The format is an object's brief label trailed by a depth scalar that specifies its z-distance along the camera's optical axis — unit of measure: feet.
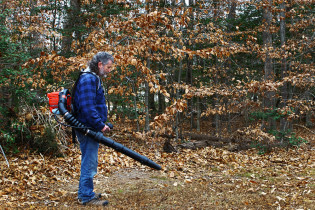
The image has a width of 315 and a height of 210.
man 13.11
